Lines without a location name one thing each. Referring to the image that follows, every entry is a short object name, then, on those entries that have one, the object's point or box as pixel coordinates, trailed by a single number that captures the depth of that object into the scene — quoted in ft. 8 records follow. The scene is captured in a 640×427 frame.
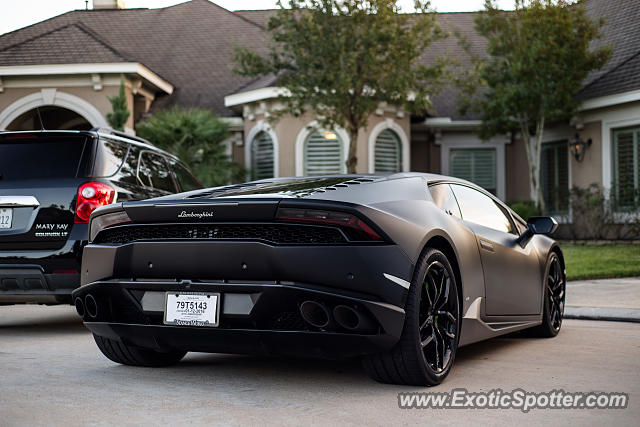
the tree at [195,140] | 64.85
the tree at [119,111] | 61.05
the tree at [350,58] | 54.08
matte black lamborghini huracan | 13.93
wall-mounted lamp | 66.33
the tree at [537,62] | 62.39
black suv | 22.48
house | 64.28
